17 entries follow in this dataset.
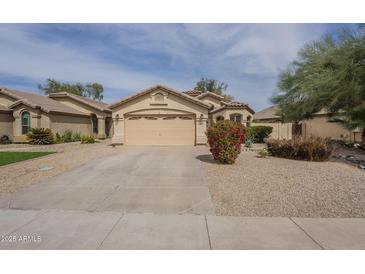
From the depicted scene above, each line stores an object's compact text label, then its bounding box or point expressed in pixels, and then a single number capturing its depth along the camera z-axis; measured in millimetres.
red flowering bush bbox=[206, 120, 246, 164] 9852
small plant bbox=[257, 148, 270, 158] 12062
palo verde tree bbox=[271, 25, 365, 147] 13102
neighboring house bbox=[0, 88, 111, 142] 20719
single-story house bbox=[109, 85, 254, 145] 17984
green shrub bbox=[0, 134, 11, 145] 19984
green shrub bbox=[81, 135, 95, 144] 21031
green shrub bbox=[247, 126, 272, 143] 21016
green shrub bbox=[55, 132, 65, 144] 21155
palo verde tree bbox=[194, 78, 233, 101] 50406
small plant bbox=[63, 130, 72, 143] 22259
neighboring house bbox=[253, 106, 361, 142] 22325
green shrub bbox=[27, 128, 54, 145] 19605
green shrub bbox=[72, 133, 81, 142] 23222
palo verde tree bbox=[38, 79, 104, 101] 49303
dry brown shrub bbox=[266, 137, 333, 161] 10930
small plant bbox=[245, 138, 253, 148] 16719
